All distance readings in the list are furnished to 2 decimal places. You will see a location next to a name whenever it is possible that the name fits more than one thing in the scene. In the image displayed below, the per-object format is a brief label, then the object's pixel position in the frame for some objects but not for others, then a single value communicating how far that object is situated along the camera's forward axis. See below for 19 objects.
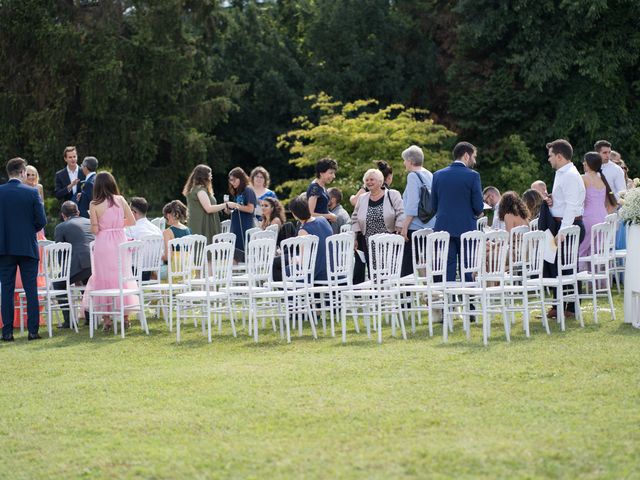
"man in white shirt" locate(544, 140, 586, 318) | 12.47
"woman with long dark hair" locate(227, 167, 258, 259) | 15.51
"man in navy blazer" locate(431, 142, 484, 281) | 12.34
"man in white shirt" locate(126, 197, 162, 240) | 14.80
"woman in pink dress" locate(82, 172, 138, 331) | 13.26
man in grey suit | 14.05
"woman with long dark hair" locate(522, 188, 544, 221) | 15.20
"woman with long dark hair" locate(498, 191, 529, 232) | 13.56
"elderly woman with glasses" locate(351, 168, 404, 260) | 13.39
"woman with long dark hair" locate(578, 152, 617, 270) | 13.89
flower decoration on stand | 11.89
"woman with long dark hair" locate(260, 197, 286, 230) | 14.23
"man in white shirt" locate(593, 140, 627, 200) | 16.03
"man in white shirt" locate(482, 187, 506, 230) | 17.30
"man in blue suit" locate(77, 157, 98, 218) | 16.50
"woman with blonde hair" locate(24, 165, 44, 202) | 15.08
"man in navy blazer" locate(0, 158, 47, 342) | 12.55
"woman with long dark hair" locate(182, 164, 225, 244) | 15.60
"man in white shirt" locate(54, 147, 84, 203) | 16.83
